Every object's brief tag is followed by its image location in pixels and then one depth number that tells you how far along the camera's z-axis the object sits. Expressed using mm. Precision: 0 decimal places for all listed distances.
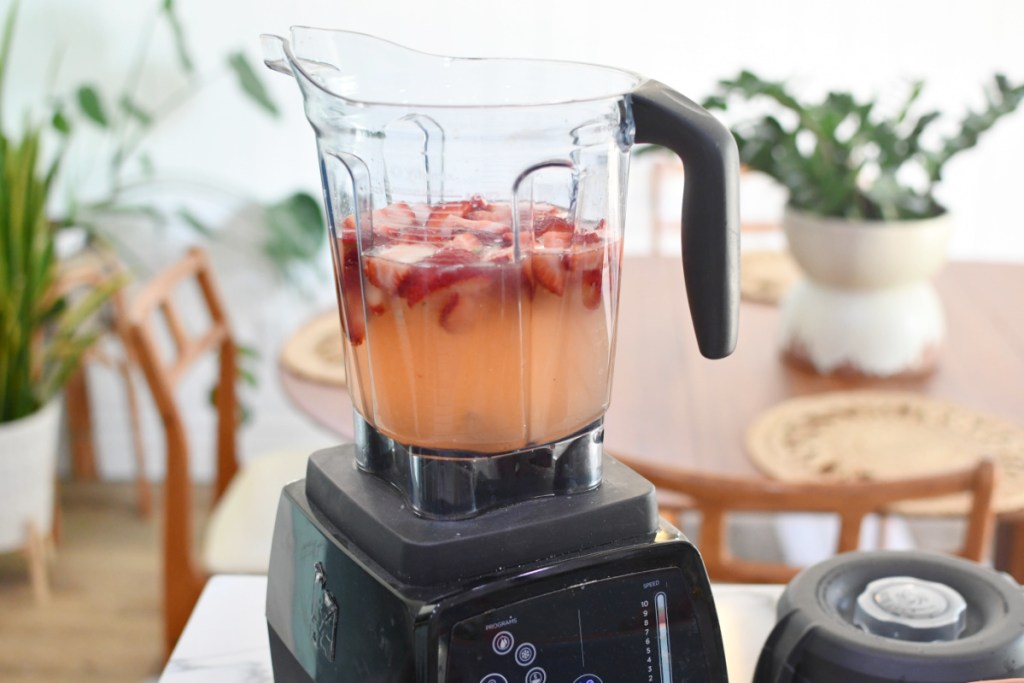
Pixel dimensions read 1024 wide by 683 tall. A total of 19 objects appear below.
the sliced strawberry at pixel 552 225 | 688
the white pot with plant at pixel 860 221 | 1729
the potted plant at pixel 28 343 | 2363
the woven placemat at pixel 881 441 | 1496
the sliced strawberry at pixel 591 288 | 696
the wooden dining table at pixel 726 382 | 1579
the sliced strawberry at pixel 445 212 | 687
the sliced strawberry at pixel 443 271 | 663
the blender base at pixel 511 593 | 659
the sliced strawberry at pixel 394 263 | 669
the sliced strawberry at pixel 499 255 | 666
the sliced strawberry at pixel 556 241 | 681
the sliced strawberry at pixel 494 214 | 688
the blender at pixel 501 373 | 660
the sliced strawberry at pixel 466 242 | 669
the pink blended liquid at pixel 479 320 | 670
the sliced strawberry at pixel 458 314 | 668
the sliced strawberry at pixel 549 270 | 674
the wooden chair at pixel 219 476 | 1841
